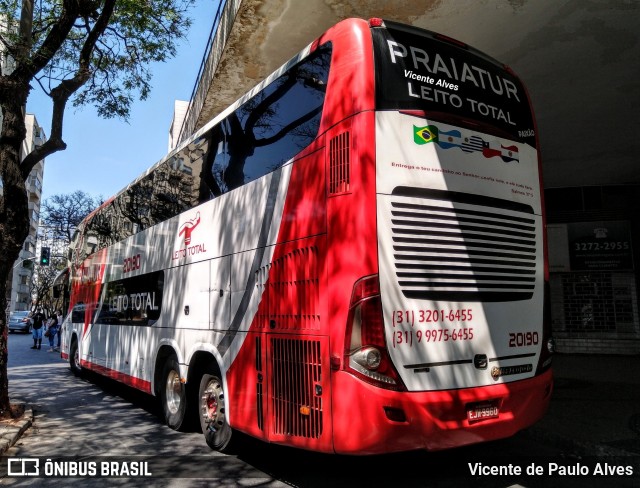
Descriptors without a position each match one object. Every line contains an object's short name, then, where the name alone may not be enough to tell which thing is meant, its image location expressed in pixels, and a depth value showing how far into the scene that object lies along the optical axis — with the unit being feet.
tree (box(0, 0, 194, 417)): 23.17
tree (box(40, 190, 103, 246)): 129.08
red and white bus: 11.91
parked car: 115.96
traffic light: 80.52
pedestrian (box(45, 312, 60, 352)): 69.71
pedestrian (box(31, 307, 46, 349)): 68.18
